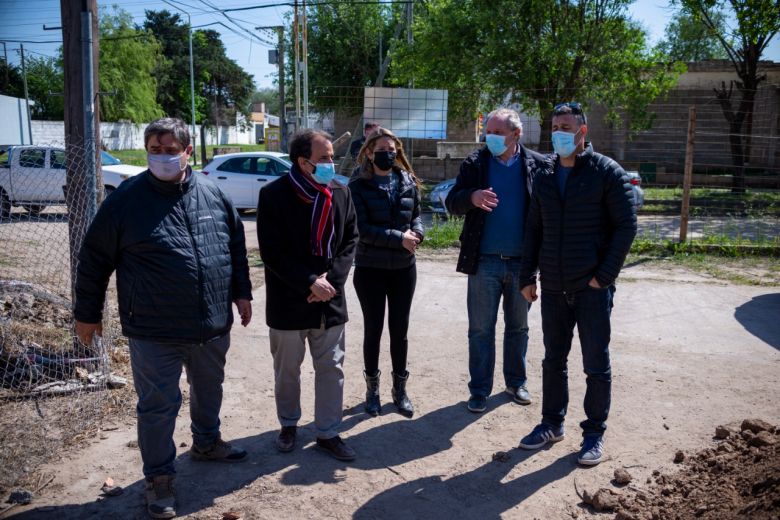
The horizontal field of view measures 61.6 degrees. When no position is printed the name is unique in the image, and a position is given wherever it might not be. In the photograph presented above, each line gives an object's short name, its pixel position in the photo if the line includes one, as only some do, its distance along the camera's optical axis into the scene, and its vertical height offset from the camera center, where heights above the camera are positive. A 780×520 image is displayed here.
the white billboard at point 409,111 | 12.25 +0.99
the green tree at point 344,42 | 30.50 +5.62
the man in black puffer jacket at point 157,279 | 3.30 -0.60
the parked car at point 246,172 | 15.47 -0.25
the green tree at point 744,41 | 18.20 +3.86
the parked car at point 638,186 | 14.17 -0.41
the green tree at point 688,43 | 37.49 +8.28
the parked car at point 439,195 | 14.69 -0.69
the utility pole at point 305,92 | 23.18 +2.51
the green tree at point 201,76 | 61.06 +8.43
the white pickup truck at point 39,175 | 11.00 -0.32
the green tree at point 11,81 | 42.26 +5.18
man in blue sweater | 4.57 -0.46
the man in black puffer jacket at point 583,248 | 3.79 -0.47
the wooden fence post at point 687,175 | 10.12 -0.11
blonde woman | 4.41 -0.55
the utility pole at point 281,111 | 26.55 +2.06
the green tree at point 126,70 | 44.28 +6.26
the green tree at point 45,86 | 43.50 +4.84
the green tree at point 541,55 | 16.20 +2.74
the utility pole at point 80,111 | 4.91 +0.36
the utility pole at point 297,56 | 23.28 +3.90
